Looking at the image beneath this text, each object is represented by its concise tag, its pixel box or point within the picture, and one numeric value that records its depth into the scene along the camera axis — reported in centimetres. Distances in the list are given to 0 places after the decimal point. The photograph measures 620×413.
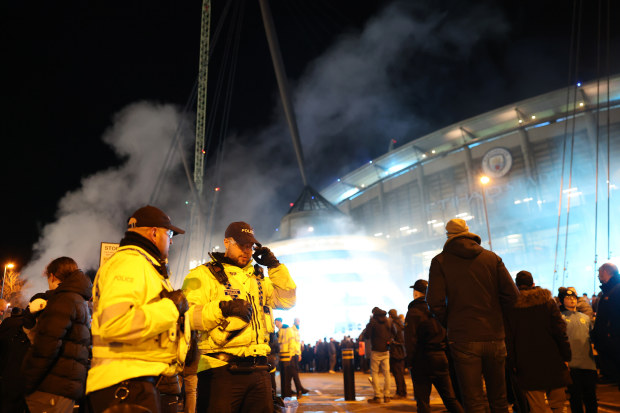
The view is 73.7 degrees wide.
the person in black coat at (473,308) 353
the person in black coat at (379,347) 896
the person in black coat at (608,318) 496
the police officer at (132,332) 211
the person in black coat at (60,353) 323
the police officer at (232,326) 293
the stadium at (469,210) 3531
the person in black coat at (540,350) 414
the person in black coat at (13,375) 439
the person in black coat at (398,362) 991
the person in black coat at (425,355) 537
